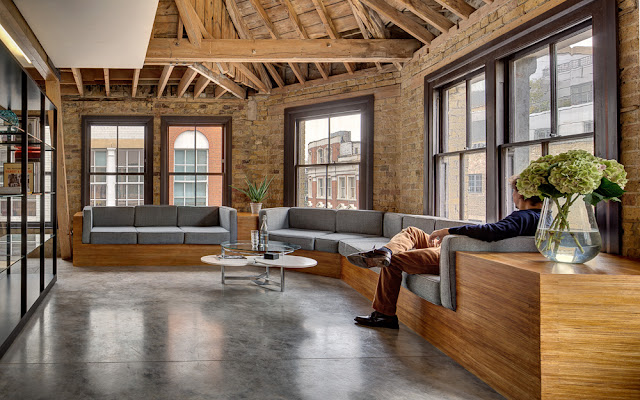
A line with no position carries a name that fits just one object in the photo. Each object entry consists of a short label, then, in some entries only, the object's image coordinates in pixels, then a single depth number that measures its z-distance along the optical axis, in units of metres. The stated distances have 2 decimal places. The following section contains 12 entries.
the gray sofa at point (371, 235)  2.93
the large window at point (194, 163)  7.74
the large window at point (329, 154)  6.57
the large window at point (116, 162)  7.69
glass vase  2.49
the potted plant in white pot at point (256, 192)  7.14
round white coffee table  4.70
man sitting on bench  2.89
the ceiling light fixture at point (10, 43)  3.96
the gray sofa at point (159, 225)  6.28
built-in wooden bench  2.17
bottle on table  5.05
